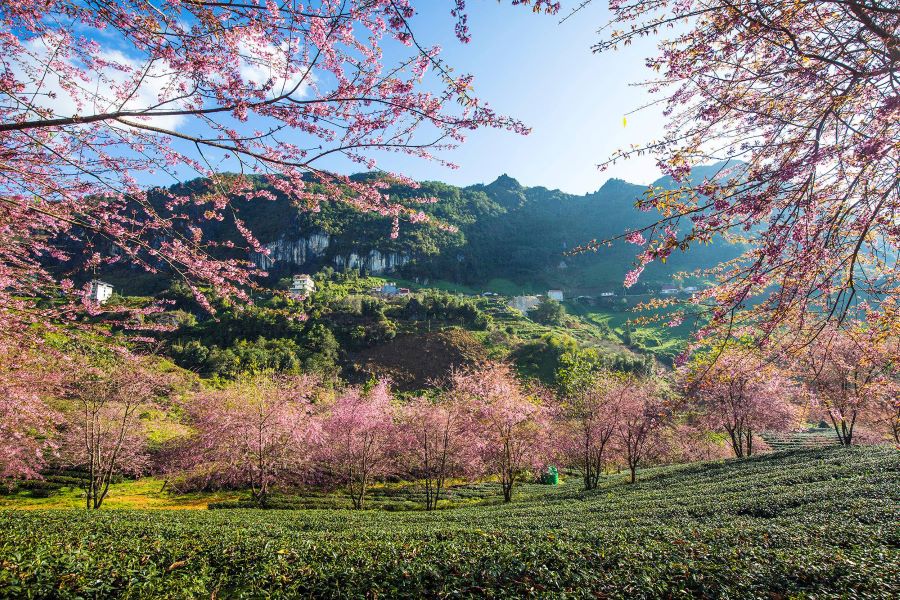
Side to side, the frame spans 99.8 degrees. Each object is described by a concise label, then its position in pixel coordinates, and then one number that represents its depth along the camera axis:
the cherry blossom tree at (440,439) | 19.41
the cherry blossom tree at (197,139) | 3.75
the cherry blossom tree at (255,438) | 19.30
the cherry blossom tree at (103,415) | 17.88
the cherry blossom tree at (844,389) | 17.83
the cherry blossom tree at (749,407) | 22.84
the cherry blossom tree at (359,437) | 19.88
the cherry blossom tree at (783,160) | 3.60
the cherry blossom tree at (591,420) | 19.98
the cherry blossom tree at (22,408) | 6.59
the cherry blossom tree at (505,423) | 18.12
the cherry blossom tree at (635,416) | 20.05
